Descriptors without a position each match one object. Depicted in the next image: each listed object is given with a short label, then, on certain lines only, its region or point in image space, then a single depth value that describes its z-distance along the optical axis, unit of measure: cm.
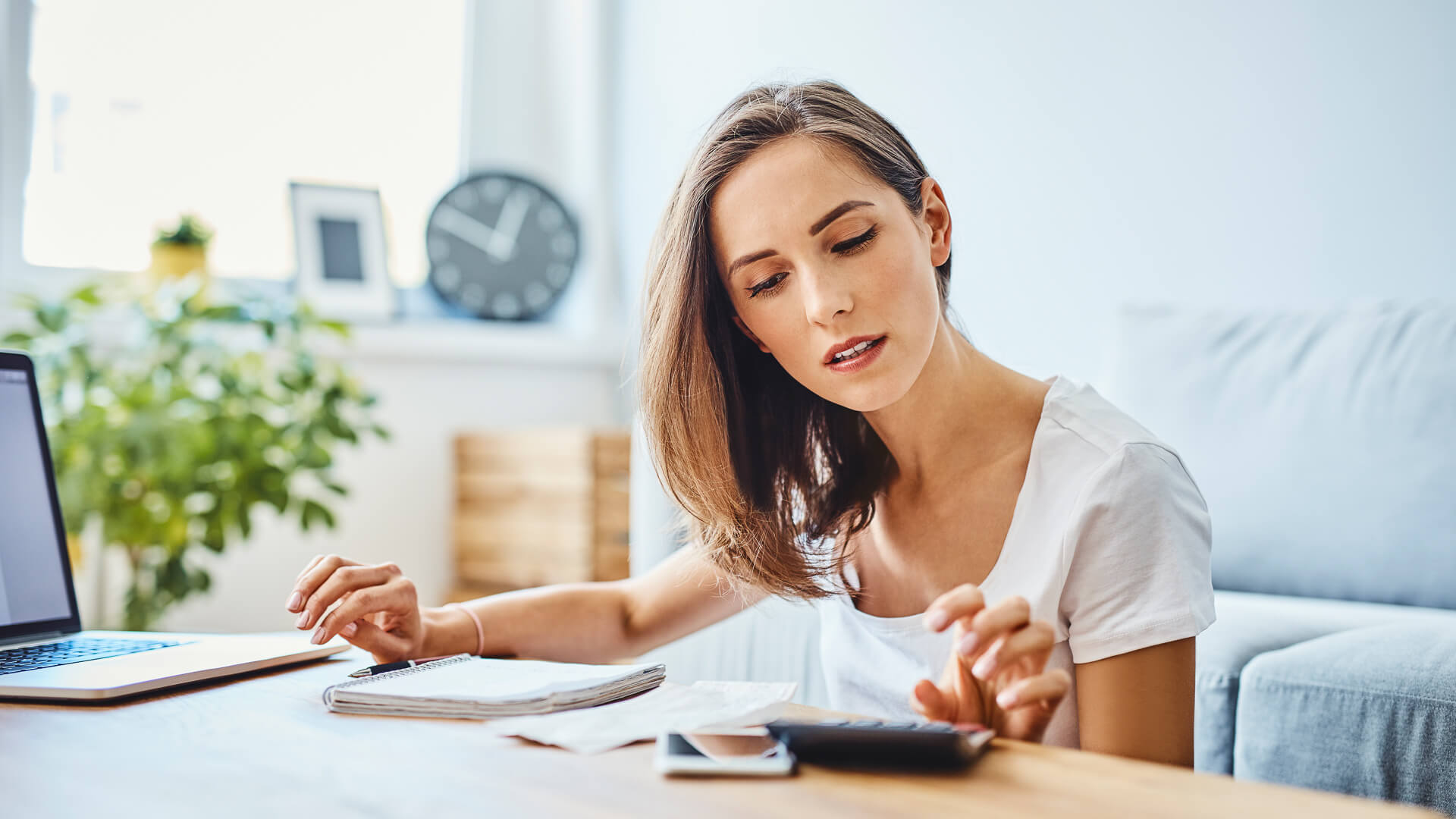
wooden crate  268
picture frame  297
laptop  86
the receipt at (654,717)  61
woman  84
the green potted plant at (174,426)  207
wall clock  319
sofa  115
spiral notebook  69
